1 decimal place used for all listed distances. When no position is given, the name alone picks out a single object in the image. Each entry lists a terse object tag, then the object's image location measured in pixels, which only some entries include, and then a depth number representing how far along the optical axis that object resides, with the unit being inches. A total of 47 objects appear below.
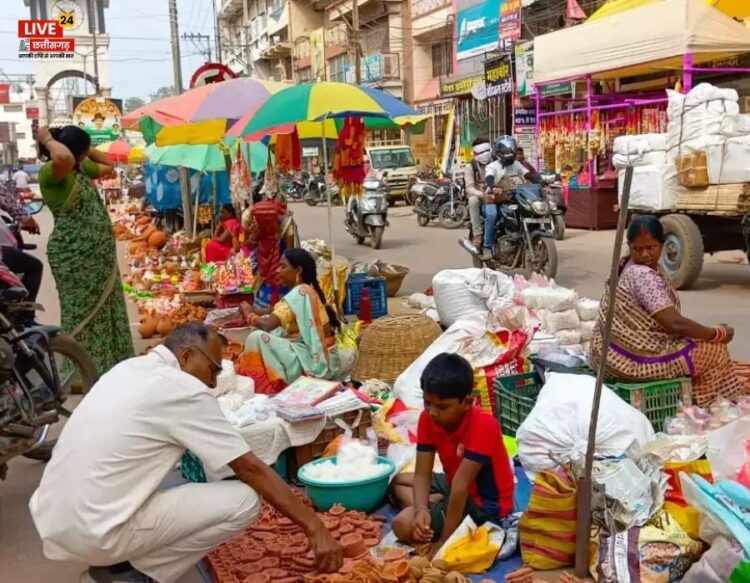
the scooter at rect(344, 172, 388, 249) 593.0
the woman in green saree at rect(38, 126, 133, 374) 221.5
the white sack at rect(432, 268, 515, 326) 278.7
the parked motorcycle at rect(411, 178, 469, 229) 727.7
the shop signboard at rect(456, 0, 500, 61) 913.5
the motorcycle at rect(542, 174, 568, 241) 453.6
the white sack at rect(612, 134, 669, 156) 356.2
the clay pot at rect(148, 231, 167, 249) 597.9
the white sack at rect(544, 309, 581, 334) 249.4
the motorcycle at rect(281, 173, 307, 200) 1211.2
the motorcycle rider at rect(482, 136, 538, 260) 391.5
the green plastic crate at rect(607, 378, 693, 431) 176.1
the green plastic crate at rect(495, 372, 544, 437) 185.6
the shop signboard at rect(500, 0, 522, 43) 836.8
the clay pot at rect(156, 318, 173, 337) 334.0
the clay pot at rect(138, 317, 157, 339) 333.1
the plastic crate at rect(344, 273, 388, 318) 319.9
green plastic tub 154.5
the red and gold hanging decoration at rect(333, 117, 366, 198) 299.1
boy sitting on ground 133.0
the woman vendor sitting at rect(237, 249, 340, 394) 205.0
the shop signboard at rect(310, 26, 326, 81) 1573.7
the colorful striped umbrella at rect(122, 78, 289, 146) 323.3
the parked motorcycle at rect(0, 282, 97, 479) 165.2
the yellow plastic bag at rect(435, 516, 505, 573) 132.1
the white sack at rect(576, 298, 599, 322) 260.2
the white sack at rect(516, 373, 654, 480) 155.1
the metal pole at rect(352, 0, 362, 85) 966.4
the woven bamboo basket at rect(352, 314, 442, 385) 235.5
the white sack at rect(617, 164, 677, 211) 354.0
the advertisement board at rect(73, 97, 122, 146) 1053.8
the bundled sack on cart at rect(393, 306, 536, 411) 203.0
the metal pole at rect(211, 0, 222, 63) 1674.5
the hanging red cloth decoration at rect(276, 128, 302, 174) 362.0
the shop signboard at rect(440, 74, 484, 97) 951.0
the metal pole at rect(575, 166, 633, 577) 122.2
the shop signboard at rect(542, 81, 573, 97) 682.8
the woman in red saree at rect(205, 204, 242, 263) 402.0
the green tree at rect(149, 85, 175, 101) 2561.3
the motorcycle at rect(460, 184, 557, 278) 378.0
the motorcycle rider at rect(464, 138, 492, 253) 402.3
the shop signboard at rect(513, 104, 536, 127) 781.9
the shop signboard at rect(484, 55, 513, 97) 822.5
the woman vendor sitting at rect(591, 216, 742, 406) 174.1
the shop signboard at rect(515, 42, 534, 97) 769.6
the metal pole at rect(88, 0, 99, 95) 1822.1
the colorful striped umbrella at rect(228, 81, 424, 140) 259.8
